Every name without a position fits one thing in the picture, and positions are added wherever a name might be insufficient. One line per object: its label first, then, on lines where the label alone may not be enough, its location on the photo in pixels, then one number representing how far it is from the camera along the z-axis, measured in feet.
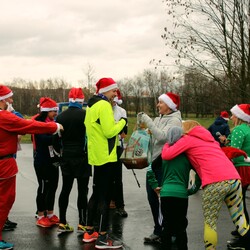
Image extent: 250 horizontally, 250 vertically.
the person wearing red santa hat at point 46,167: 21.49
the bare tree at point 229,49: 38.81
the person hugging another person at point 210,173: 15.08
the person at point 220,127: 34.37
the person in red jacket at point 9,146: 18.01
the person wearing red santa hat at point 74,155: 20.03
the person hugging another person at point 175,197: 15.16
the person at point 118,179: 24.09
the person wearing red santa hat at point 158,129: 17.78
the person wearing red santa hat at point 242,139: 18.34
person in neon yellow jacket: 17.97
